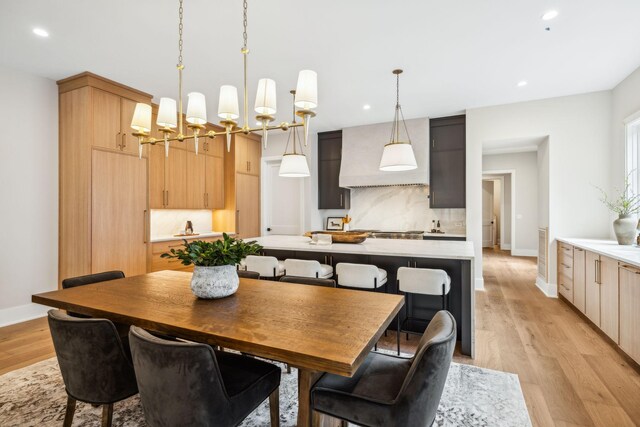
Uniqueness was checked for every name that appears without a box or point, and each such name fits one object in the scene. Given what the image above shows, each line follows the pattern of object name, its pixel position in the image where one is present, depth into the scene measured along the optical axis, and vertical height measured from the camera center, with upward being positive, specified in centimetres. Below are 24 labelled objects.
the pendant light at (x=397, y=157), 331 +58
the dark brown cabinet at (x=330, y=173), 607 +76
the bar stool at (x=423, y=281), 254 -58
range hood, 514 +99
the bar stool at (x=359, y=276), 273 -56
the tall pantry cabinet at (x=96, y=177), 358 +43
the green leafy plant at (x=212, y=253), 172 -23
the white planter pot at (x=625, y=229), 328 -19
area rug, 184 -122
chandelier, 199 +72
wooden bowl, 336 -27
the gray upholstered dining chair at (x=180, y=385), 109 -62
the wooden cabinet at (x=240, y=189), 591 +45
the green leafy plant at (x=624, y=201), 346 +12
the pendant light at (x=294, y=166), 379 +57
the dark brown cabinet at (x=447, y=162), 505 +81
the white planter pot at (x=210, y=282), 173 -38
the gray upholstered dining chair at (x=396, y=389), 109 -73
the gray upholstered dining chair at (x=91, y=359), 136 -66
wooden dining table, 112 -49
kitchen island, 266 -47
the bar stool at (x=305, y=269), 292 -54
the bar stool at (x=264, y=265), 308 -52
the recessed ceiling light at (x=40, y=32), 272 +159
